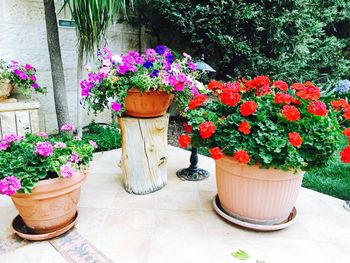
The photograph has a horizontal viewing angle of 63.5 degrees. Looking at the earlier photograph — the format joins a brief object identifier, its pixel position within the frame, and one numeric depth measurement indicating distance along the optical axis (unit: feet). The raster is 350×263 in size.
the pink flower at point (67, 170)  4.73
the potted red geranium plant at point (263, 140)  4.82
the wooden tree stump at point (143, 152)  6.48
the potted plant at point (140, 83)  5.88
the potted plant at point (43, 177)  4.56
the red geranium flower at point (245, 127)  4.91
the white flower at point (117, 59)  6.05
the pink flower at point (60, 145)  5.11
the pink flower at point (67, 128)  6.00
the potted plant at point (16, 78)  8.80
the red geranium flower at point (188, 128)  5.66
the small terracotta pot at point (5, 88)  8.75
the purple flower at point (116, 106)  5.76
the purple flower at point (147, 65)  6.25
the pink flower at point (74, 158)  5.00
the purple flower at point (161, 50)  6.40
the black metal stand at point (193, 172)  7.92
